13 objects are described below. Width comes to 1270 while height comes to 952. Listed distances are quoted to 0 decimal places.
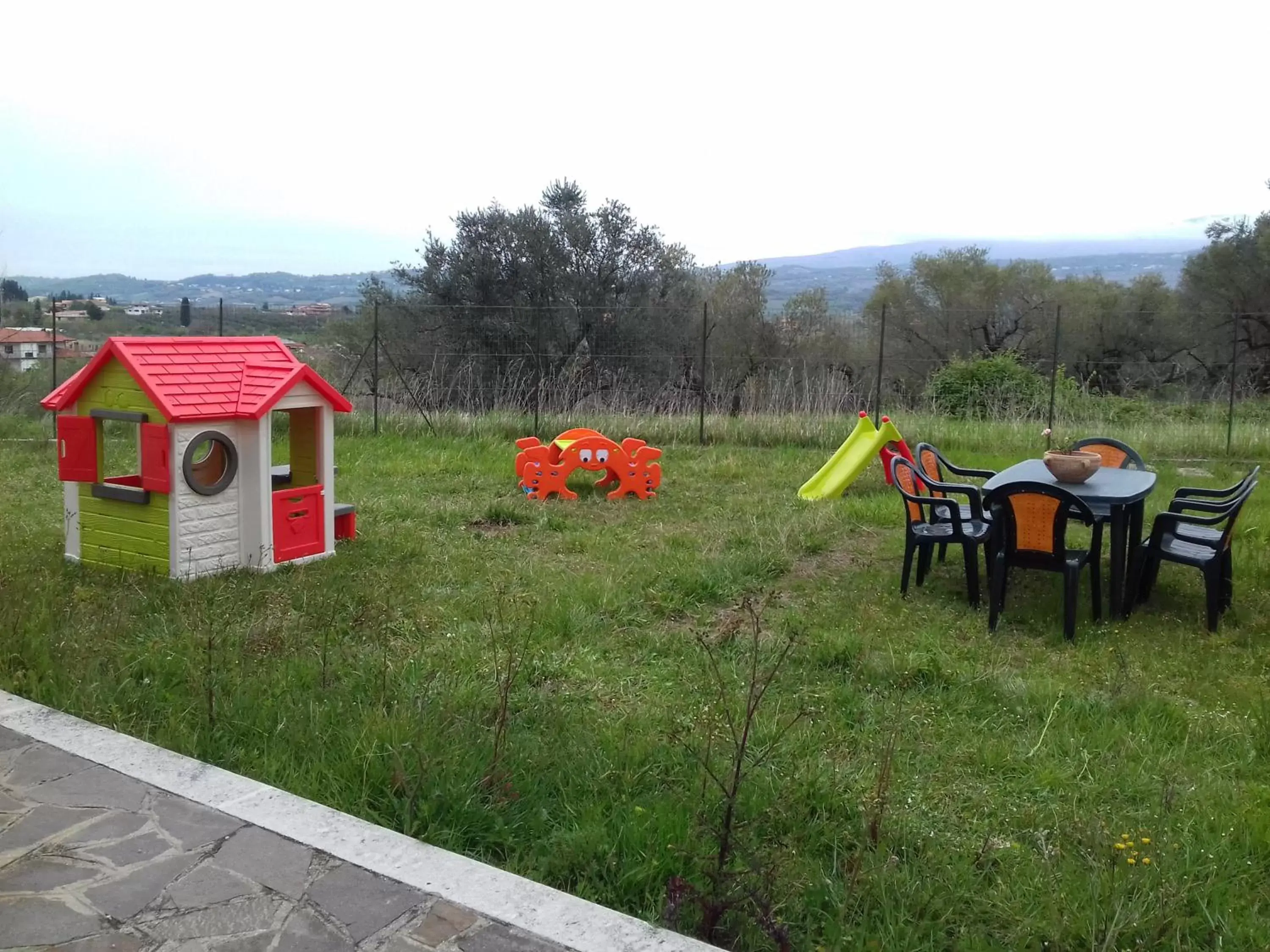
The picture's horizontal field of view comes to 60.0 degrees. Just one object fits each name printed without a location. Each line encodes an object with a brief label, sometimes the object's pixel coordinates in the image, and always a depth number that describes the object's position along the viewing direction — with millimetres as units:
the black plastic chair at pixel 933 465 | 6965
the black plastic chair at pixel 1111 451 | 7879
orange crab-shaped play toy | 9469
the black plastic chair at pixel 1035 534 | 5641
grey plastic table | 5941
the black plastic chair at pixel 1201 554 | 5773
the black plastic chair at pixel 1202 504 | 6242
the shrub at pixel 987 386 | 16719
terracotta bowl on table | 6352
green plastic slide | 9328
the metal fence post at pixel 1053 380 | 13367
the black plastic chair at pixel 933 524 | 6137
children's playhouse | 6355
